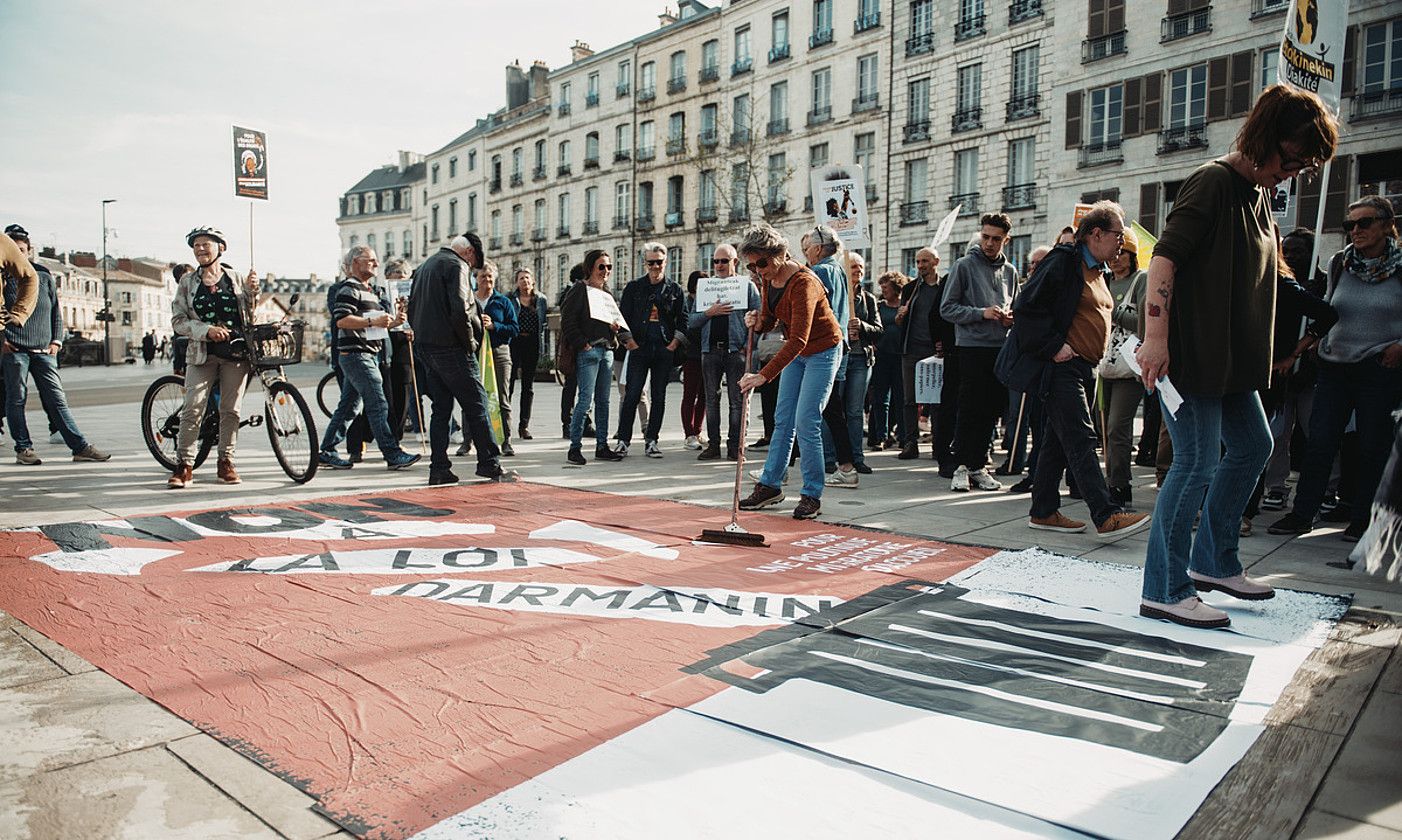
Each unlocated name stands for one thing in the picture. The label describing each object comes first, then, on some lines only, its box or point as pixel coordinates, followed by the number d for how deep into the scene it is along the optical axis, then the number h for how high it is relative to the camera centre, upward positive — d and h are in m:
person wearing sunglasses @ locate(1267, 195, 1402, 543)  5.38 +0.03
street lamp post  47.03 +0.89
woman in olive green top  3.54 +0.19
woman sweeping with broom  5.87 +0.08
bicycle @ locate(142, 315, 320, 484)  7.30 -0.36
